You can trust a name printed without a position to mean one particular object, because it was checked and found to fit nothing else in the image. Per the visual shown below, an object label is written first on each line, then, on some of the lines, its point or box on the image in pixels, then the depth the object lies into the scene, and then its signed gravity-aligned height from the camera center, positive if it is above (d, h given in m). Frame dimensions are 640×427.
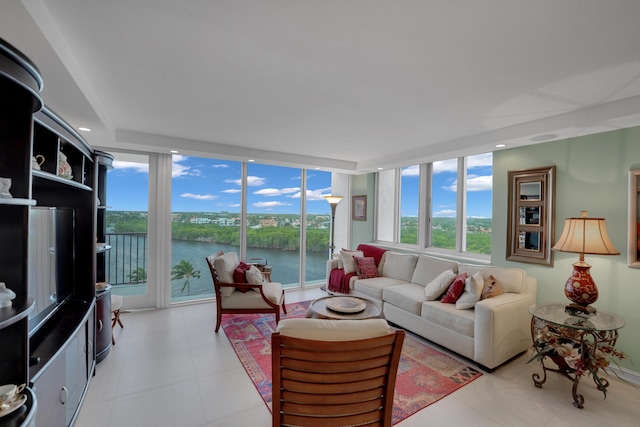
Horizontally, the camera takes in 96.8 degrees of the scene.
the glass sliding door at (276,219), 5.20 -0.13
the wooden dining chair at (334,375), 1.34 -0.79
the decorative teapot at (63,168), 1.95 +0.30
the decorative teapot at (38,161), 1.58 +0.29
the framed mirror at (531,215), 3.24 +0.01
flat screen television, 1.77 -0.37
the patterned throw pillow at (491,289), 3.02 -0.79
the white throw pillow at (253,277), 3.59 -0.82
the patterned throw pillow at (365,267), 4.59 -0.88
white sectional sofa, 2.74 -1.07
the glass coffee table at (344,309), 2.72 -0.97
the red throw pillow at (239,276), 3.59 -0.81
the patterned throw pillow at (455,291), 3.23 -0.87
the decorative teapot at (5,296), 1.15 -0.36
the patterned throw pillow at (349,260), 4.79 -0.80
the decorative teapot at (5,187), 1.15 +0.09
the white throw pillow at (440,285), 3.39 -0.85
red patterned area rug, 2.34 -1.51
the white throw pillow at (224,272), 3.53 -0.76
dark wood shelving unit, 1.17 -0.28
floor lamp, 5.26 +0.23
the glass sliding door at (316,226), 5.84 -0.28
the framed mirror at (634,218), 2.64 +0.00
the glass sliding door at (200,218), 4.61 -0.12
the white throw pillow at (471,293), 3.03 -0.84
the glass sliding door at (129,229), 4.22 -0.29
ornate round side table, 2.30 -1.08
